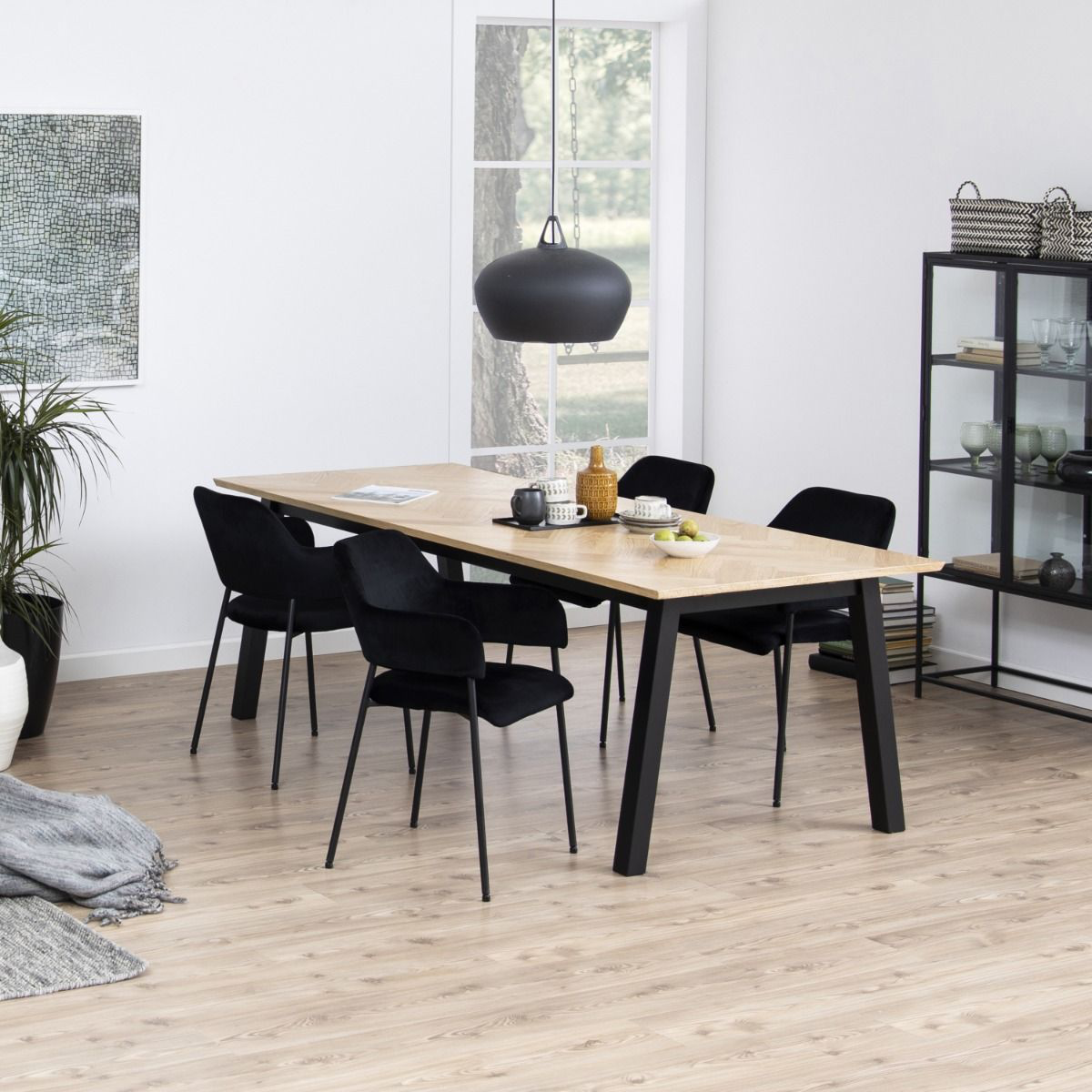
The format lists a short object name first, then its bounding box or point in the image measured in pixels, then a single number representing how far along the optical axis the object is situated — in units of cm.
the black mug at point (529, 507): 527
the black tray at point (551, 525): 530
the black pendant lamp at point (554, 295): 444
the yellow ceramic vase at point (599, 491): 543
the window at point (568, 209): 740
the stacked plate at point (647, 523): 529
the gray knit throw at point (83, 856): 436
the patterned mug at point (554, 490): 538
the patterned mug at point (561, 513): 535
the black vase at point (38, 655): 579
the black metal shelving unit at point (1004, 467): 592
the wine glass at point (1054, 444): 597
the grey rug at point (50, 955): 388
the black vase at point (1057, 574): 598
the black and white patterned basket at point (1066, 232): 579
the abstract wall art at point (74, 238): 637
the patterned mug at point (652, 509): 530
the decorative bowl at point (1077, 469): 583
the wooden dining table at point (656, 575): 454
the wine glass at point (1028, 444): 604
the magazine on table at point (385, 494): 572
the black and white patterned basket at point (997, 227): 598
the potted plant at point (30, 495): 569
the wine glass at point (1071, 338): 588
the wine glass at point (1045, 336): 595
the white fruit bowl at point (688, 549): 479
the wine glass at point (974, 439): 622
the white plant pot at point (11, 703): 545
